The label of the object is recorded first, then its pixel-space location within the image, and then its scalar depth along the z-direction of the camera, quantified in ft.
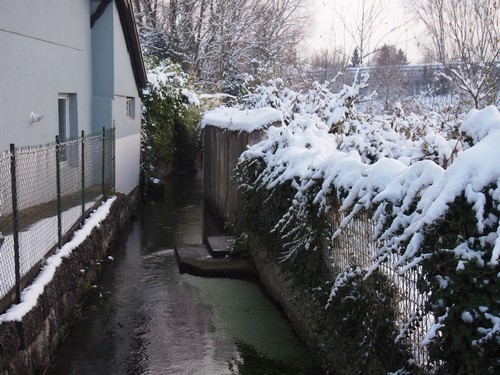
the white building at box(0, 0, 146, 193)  27.50
